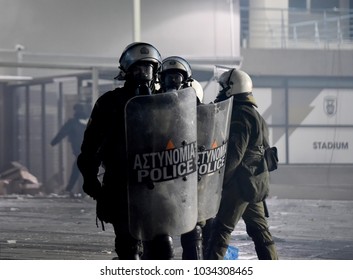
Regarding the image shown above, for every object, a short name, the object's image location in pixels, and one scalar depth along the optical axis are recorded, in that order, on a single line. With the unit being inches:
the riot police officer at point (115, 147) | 370.1
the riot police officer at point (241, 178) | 475.7
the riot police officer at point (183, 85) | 445.3
